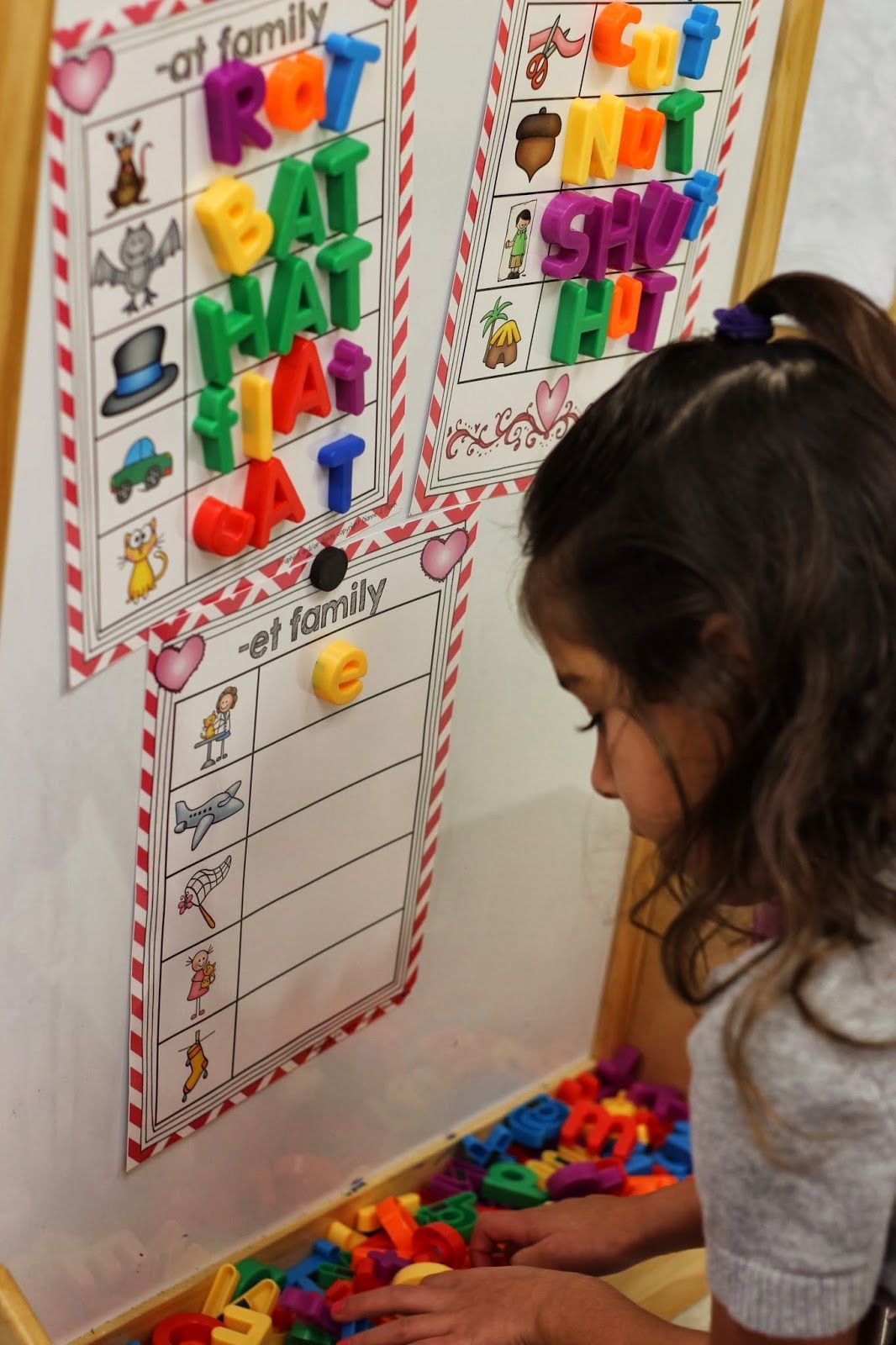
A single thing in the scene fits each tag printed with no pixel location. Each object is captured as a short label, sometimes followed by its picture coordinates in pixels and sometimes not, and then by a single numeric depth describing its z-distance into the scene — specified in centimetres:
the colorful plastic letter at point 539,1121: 121
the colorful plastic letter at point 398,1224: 109
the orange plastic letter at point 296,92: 69
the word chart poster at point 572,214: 85
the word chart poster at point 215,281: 65
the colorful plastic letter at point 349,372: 79
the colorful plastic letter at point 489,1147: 119
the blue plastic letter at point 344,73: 71
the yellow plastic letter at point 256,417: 74
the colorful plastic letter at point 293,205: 71
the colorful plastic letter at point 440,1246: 107
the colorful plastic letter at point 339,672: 88
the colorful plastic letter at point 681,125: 91
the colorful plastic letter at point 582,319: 91
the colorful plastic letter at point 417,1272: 103
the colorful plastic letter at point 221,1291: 100
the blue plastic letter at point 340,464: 81
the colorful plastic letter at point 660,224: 92
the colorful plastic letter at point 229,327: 70
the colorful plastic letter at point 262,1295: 101
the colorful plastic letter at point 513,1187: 114
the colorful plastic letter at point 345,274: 76
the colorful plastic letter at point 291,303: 74
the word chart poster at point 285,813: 84
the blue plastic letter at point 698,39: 90
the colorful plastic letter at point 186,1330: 98
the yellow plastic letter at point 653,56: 87
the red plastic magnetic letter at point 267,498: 77
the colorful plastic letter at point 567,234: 87
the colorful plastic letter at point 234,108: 66
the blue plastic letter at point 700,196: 95
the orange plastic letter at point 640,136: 89
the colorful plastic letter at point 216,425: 73
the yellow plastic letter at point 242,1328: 97
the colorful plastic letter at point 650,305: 96
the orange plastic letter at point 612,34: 85
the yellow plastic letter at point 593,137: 86
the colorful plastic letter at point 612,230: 90
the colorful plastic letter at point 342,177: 73
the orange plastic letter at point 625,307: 94
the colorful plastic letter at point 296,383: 76
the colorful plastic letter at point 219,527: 76
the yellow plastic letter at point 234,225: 68
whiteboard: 77
